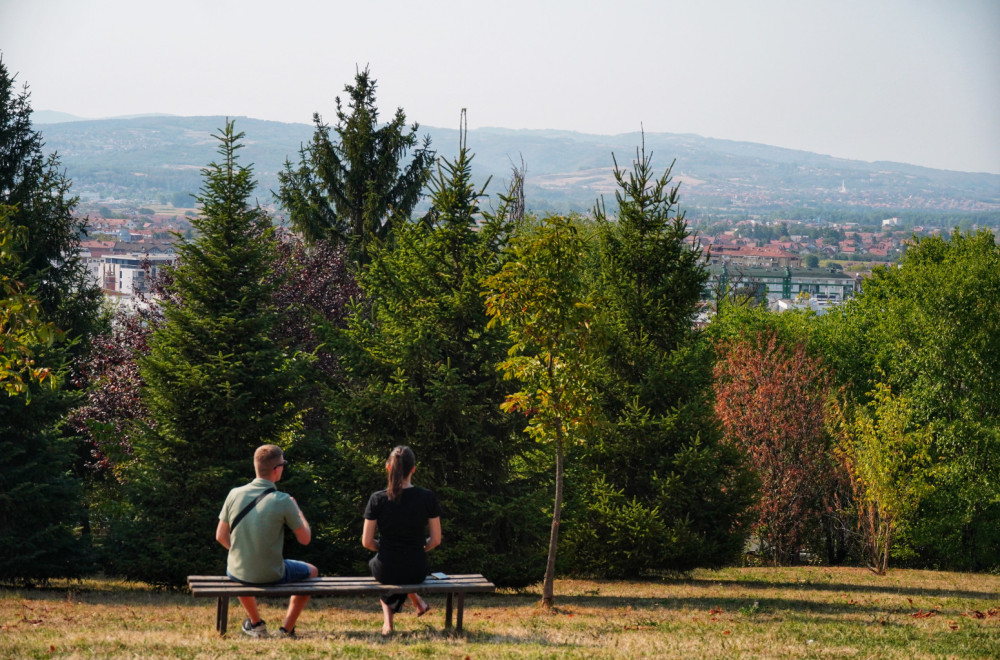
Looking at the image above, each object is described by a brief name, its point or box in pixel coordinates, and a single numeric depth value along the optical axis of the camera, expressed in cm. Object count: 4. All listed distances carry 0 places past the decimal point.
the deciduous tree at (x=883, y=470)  2791
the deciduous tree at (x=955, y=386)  3256
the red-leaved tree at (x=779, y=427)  3331
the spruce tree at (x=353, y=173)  3338
